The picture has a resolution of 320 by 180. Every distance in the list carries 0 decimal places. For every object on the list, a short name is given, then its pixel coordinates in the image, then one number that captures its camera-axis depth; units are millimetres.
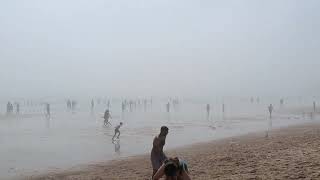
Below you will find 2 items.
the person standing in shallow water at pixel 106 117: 27080
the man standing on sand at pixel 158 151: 7797
